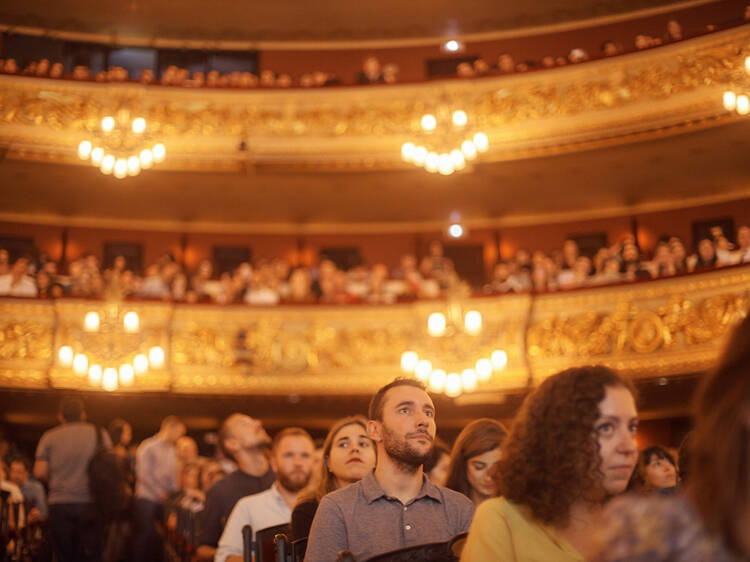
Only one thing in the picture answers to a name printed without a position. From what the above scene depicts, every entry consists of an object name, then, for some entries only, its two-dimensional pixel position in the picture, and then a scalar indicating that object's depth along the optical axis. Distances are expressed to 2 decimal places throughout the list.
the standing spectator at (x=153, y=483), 7.17
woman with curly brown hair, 1.97
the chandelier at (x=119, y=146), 10.77
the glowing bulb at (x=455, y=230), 14.45
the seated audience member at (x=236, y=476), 4.43
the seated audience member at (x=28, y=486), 7.27
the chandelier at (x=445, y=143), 11.00
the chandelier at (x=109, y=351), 10.19
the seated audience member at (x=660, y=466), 3.99
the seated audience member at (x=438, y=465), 4.29
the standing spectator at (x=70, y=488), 6.32
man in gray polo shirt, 2.65
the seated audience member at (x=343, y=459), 3.51
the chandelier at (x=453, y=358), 9.86
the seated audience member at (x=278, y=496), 3.84
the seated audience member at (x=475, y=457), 3.31
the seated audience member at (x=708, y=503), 1.15
